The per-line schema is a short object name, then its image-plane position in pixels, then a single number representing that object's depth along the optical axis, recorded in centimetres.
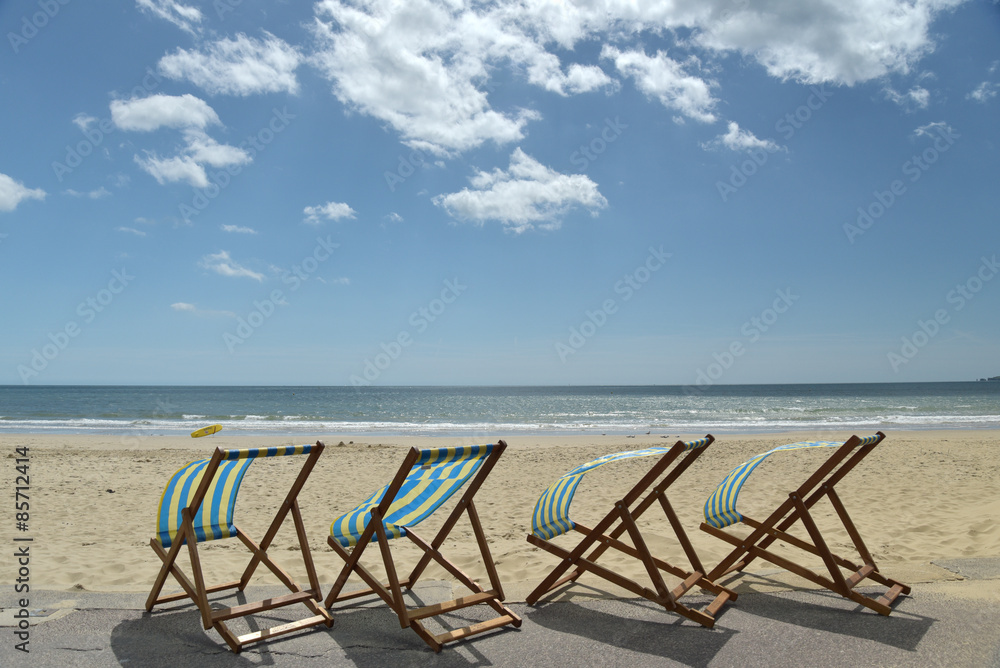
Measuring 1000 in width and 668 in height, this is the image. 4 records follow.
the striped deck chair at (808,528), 371
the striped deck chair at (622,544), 354
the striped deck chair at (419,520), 327
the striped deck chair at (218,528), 331
